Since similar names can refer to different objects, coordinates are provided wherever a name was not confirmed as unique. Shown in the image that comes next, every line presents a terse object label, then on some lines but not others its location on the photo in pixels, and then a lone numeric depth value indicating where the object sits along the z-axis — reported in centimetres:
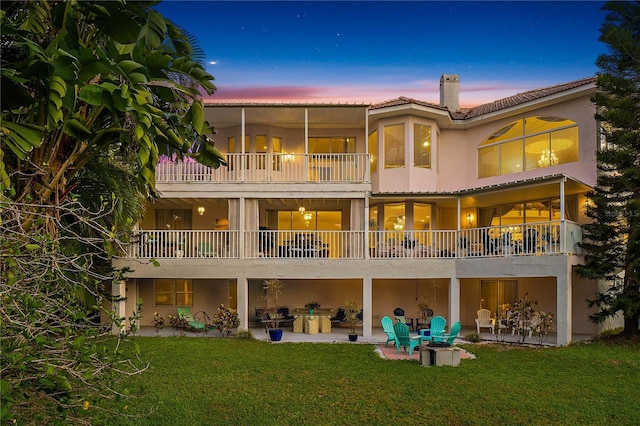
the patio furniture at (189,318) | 1752
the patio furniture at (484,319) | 1775
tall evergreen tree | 1449
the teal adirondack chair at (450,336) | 1372
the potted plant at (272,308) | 1590
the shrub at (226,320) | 1647
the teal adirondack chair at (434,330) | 1401
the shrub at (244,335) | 1643
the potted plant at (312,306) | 1971
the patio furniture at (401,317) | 1797
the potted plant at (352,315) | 1617
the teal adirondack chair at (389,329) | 1471
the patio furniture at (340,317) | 1902
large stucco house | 1686
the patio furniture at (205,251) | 1756
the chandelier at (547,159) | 1781
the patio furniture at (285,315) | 1907
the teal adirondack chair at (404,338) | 1366
